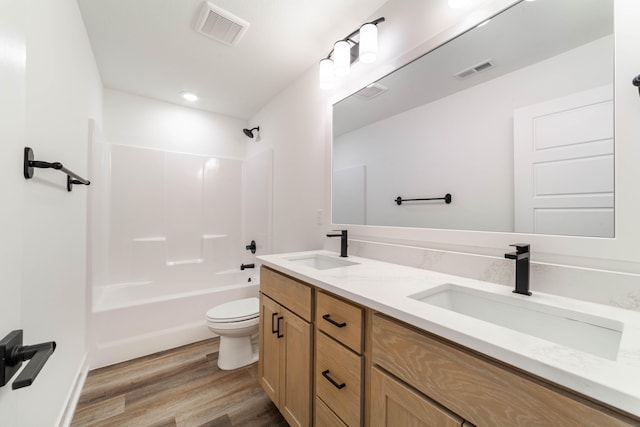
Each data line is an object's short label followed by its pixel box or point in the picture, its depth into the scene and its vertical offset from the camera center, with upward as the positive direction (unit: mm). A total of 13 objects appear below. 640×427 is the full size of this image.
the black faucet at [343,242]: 1612 -191
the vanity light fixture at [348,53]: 1390 +978
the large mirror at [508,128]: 829 +369
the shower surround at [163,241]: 2092 -326
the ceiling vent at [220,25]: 1512 +1214
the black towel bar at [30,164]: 834 +170
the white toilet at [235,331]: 1840 -892
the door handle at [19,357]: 422 -272
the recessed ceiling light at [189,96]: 2578 +1216
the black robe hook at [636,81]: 717 +384
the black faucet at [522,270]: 838 -191
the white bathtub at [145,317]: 1981 -910
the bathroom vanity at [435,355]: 460 -353
